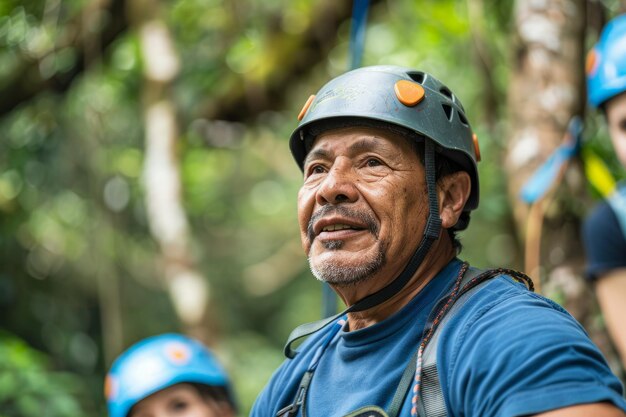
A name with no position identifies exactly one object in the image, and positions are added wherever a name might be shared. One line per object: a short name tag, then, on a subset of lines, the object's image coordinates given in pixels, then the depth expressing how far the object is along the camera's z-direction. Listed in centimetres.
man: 224
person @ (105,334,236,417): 411
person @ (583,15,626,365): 342
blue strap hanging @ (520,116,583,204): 400
